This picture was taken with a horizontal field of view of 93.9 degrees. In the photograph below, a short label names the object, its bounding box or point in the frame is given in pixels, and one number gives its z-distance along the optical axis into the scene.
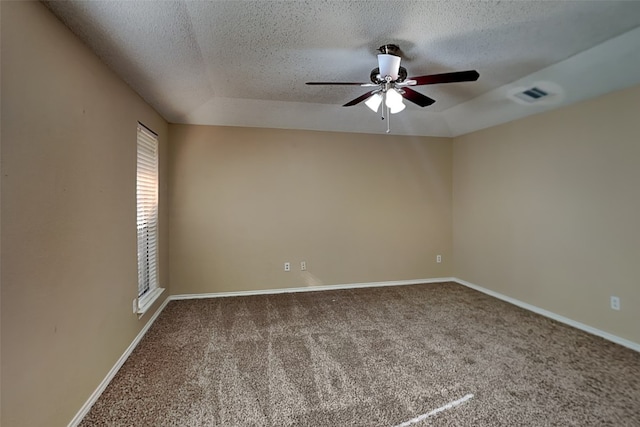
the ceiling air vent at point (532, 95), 2.96
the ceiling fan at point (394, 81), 1.98
